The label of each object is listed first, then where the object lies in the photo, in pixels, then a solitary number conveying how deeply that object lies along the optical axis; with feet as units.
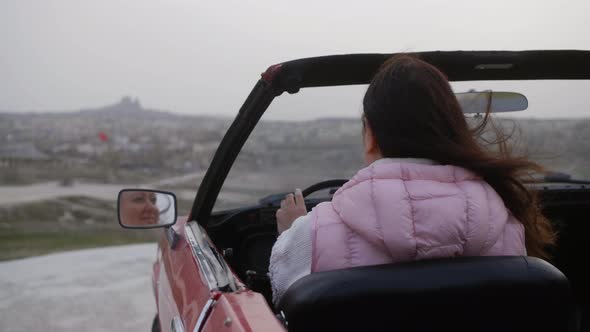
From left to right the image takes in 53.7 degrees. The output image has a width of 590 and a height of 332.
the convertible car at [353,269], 3.77
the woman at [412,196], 3.95
